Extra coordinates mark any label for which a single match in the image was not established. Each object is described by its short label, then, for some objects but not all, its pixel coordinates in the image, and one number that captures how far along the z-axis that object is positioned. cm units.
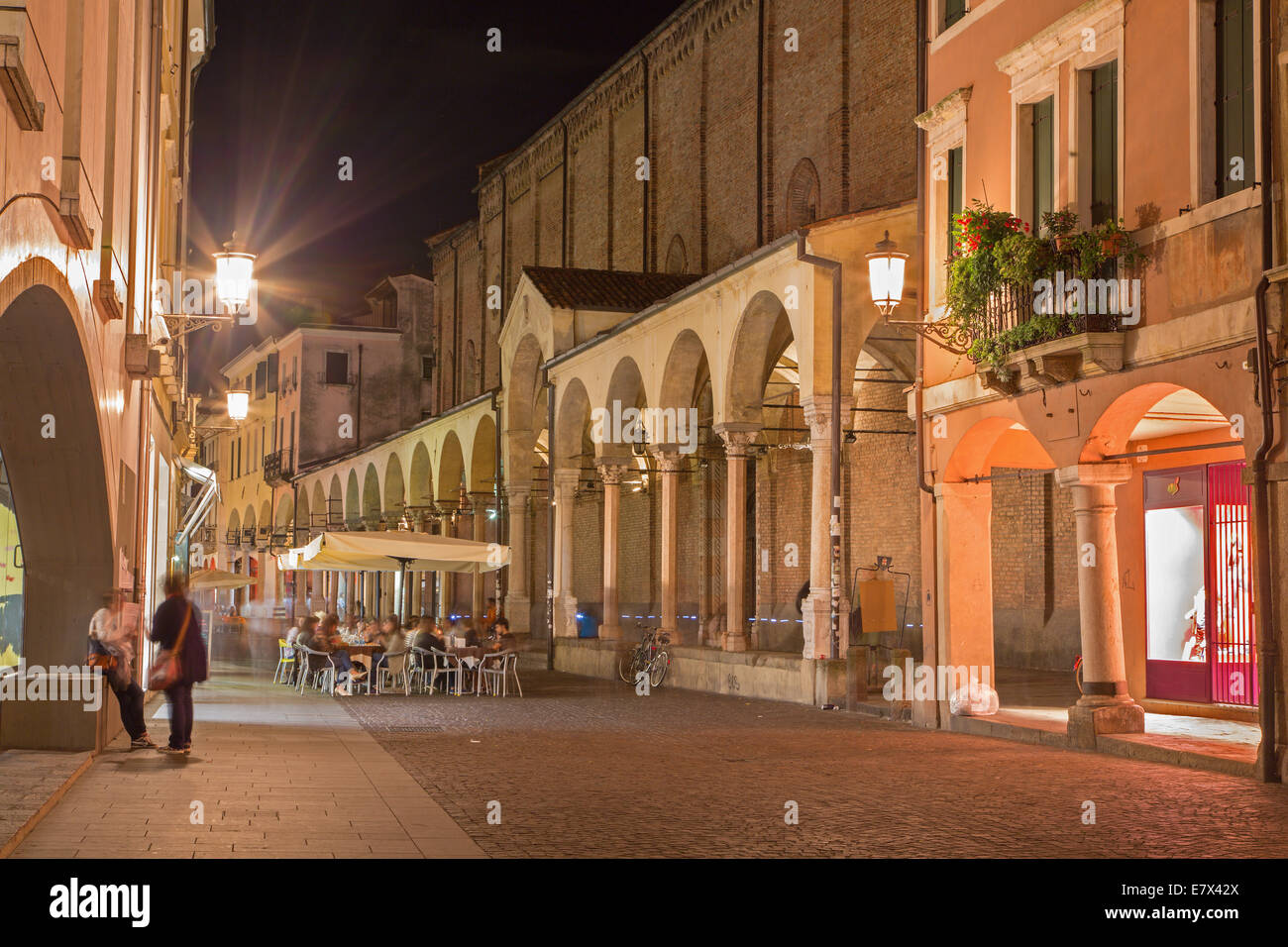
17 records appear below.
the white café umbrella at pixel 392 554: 2177
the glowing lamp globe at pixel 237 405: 2602
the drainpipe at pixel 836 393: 1853
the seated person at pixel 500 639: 2200
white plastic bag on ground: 1571
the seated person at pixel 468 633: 2222
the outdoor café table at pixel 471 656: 2090
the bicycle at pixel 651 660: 2312
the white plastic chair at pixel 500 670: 2105
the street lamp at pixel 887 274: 1586
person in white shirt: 1143
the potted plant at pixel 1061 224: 1317
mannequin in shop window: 1570
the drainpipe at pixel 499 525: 3356
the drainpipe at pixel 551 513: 2816
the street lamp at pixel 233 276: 1559
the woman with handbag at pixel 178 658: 1254
